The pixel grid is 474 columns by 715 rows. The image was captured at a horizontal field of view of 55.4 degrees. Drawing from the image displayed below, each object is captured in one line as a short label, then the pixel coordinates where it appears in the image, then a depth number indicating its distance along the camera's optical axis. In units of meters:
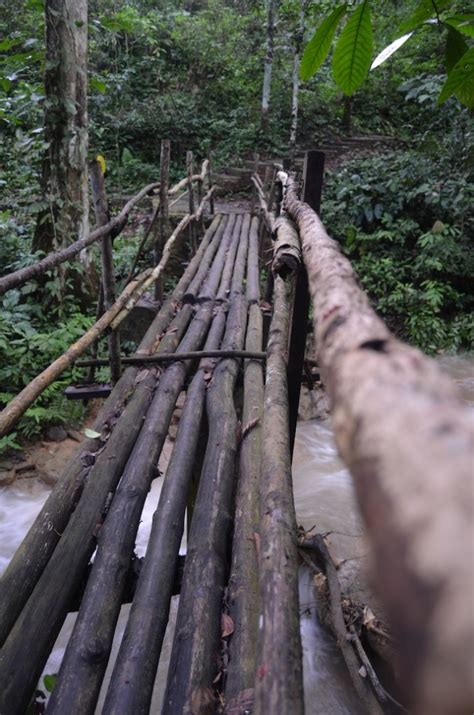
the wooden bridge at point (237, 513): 0.21
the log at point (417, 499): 0.19
